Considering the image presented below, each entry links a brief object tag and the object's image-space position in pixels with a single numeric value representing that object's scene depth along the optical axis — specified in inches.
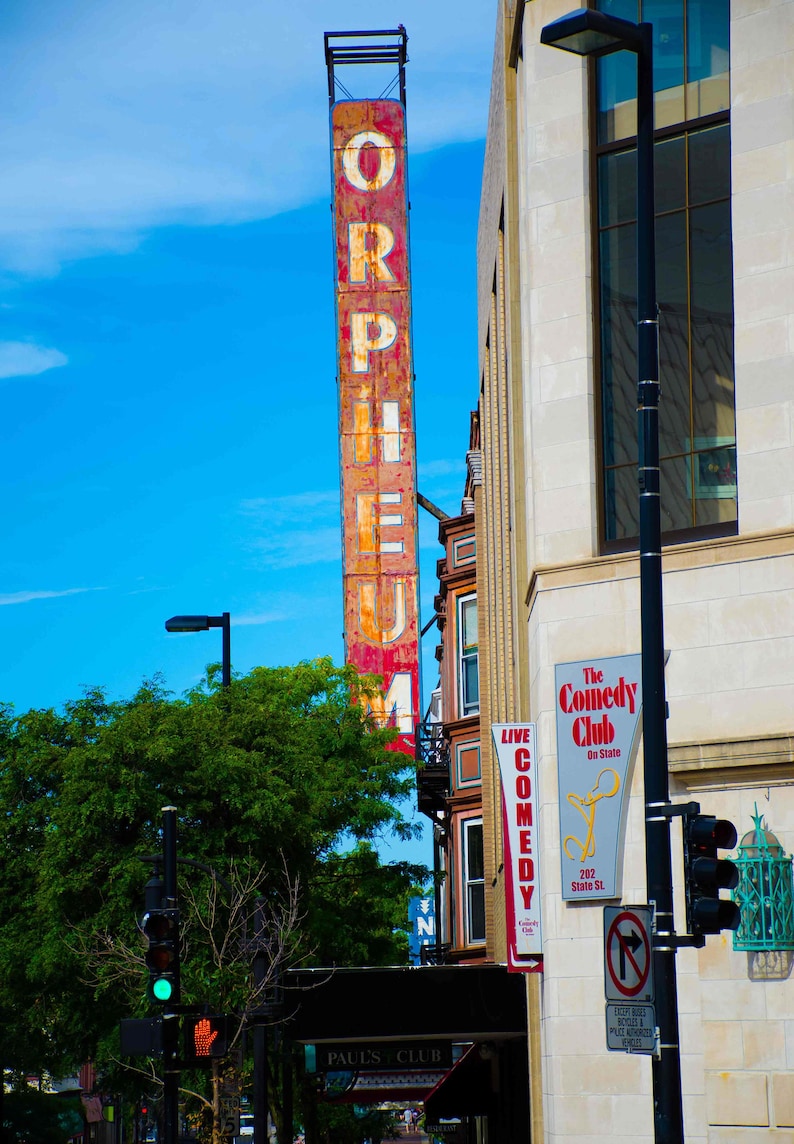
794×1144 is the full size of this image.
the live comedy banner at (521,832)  764.6
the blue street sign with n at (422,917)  3080.7
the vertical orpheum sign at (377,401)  2006.6
